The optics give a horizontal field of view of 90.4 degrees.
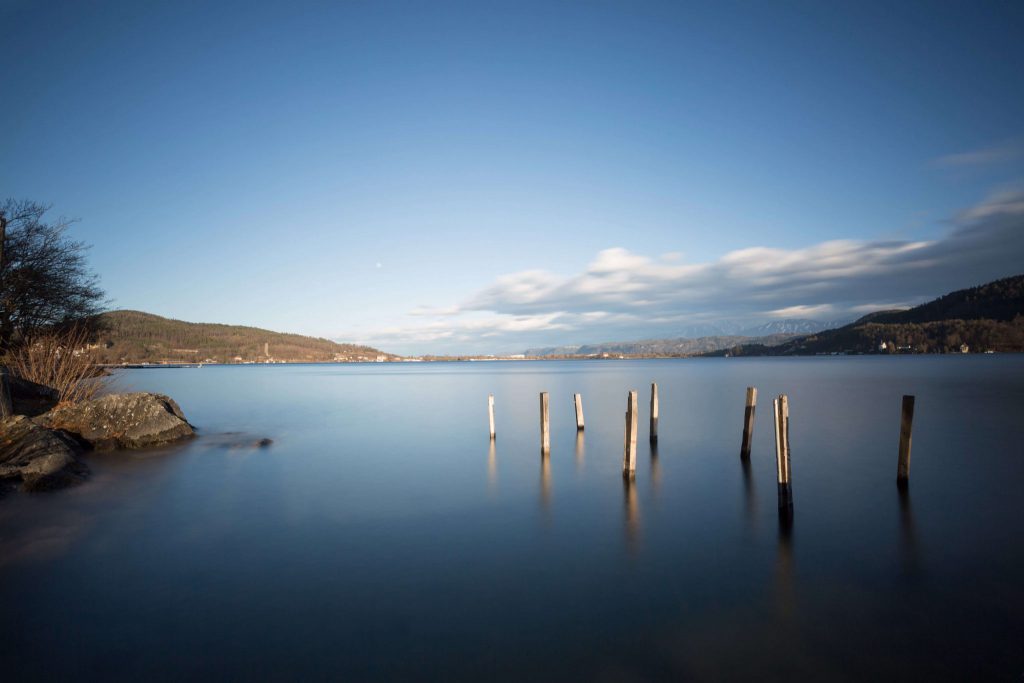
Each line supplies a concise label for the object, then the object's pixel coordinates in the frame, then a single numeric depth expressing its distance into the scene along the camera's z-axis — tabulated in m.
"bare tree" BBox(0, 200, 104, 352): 21.27
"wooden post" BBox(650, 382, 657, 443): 20.80
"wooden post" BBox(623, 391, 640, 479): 13.99
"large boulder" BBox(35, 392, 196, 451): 17.86
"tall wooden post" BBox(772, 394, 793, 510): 10.50
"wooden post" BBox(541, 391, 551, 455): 17.59
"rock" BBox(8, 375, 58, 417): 18.48
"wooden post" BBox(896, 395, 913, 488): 11.96
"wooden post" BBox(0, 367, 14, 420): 13.24
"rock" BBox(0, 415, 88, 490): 12.59
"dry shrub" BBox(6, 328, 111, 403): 21.86
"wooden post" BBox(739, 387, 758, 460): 16.73
